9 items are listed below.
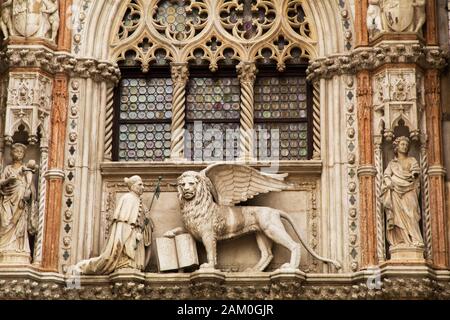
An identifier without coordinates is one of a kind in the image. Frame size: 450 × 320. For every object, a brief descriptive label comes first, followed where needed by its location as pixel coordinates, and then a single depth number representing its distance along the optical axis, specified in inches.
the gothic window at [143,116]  862.5
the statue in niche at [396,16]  837.8
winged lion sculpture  807.1
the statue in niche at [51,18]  856.9
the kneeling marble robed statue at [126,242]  799.7
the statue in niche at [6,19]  854.5
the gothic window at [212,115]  860.0
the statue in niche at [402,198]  795.4
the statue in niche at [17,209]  800.9
